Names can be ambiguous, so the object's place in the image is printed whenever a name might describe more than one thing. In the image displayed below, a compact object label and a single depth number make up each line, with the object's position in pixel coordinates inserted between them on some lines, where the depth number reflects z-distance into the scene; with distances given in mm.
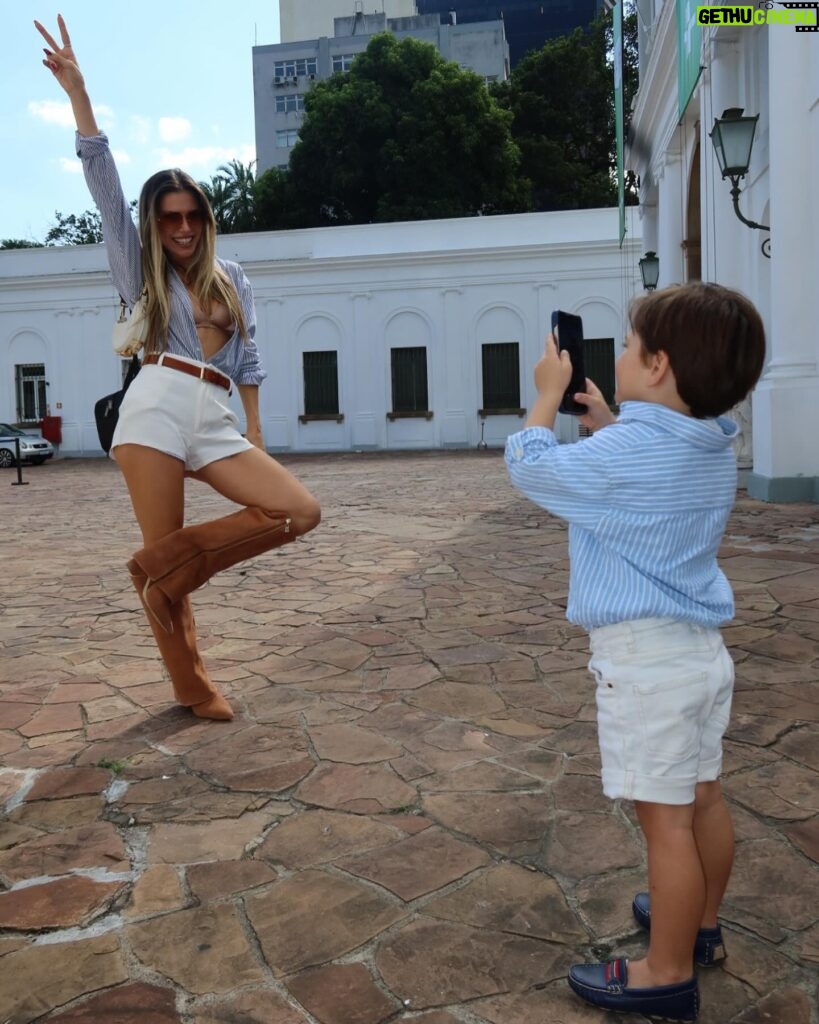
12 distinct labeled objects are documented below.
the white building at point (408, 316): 27641
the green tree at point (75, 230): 52594
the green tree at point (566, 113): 38625
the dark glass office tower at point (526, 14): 90562
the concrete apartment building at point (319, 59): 53125
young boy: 1739
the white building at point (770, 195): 9641
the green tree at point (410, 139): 34750
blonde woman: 3189
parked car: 26328
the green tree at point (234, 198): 48281
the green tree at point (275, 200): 37438
